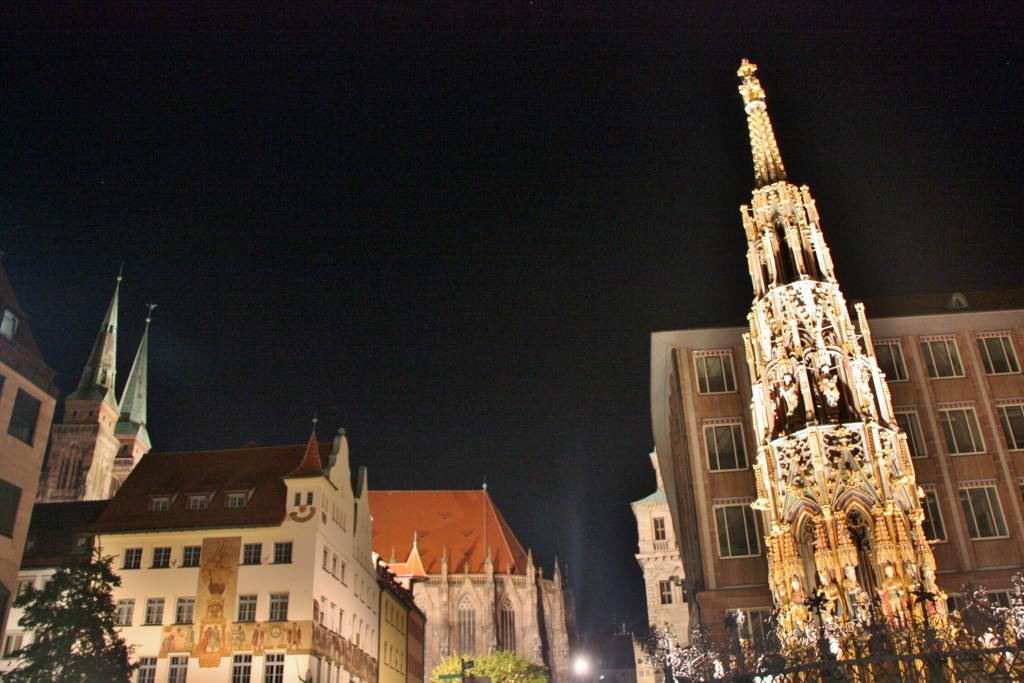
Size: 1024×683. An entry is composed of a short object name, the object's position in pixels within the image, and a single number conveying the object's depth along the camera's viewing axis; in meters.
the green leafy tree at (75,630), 27.08
